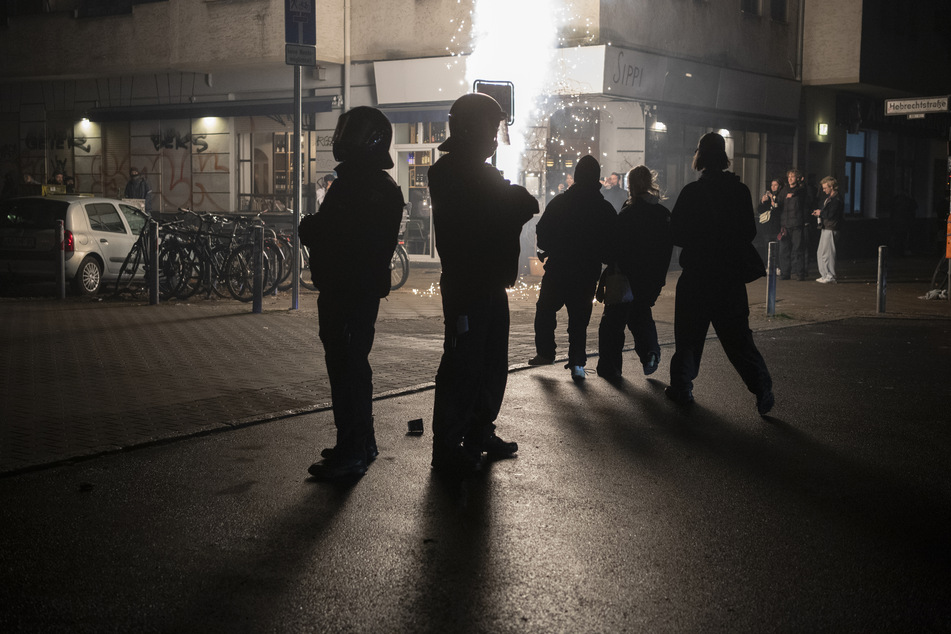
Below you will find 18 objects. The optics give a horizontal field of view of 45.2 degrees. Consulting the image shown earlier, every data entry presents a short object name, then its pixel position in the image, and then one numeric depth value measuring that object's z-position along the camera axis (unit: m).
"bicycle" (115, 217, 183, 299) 15.92
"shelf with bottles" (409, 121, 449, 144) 24.38
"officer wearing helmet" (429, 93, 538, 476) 5.95
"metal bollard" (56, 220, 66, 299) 15.72
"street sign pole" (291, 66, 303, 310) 13.71
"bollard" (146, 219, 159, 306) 14.63
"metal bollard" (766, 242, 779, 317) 14.26
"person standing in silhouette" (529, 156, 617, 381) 9.27
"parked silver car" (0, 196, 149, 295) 16.17
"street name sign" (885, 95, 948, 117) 16.15
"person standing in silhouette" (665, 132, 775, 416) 7.75
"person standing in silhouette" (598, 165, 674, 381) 9.38
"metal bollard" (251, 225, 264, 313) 13.92
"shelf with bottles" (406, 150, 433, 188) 24.61
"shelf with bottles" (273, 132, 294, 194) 26.11
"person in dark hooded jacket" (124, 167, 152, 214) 25.73
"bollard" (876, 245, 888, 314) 14.71
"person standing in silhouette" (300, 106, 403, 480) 5.82
